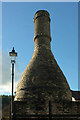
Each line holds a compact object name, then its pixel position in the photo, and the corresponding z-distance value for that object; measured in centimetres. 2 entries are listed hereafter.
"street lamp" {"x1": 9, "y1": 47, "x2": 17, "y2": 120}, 667
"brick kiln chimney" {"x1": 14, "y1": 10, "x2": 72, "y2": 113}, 1282
